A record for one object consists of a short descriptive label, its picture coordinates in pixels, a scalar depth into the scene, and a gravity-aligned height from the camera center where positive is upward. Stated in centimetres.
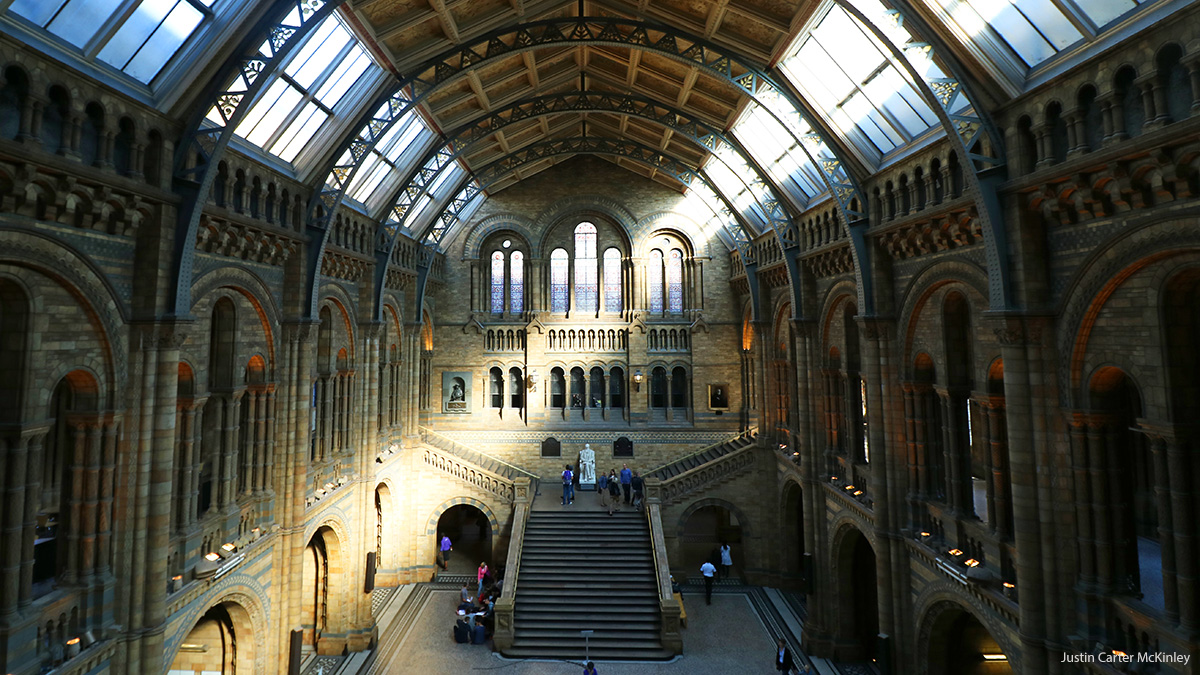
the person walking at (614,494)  2523 -540
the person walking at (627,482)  2562 -505
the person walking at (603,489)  2542 -556
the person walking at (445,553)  2562 -829
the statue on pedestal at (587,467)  2839 -471
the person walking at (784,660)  1639 -836
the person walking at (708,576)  2259 -805
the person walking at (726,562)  2462 -819
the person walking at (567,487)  2514 -504
